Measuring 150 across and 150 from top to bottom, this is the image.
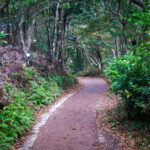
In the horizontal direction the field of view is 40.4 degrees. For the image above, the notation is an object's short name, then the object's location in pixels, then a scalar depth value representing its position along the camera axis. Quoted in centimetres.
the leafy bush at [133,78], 562
